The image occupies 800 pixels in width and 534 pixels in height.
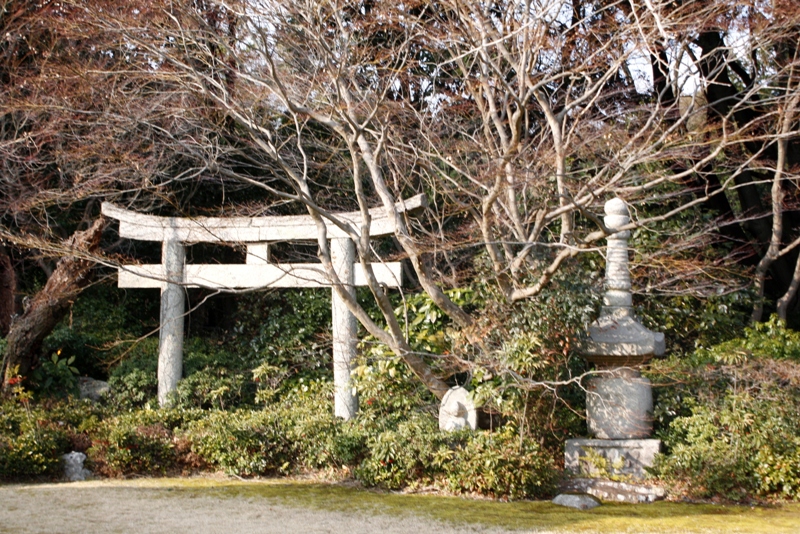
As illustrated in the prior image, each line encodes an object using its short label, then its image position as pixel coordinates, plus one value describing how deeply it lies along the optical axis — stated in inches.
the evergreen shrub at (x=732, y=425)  250.7
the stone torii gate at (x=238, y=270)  343.9
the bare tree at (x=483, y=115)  287.3
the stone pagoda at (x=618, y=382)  280.4
